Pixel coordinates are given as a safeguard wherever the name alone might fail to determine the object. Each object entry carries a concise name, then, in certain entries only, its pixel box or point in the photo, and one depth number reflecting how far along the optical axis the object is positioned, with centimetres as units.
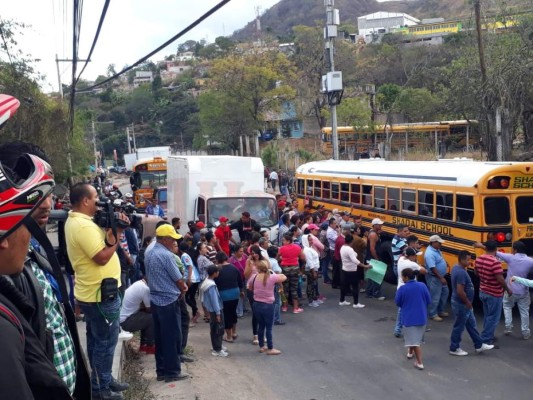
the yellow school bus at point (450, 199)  1144
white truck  1519
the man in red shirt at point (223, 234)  1345
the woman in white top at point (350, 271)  1256
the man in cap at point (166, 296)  776
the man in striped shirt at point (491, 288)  952
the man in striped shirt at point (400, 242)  1248
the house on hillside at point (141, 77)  16121
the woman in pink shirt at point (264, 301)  974
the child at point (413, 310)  893
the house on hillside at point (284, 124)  5075
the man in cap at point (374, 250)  1341
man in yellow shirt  580
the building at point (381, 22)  14500
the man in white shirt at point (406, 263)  1007
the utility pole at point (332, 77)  2278
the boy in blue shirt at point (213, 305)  937
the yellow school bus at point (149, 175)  2852
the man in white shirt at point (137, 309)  850
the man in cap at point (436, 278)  1100
